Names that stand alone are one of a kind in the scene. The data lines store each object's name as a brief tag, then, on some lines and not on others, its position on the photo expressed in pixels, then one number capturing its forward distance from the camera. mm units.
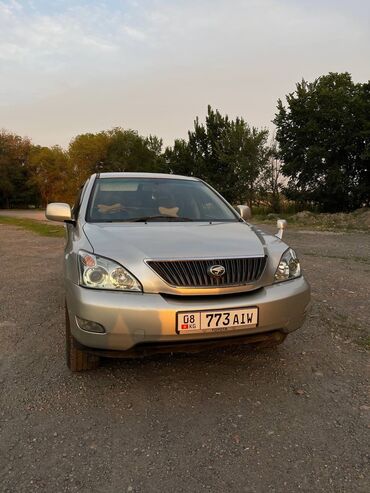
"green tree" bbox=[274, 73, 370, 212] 23062
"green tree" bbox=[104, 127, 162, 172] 52656
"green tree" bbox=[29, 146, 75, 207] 56219
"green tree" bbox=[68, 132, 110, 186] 52594
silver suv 2398
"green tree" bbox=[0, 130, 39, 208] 54688
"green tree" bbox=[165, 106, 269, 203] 30438
